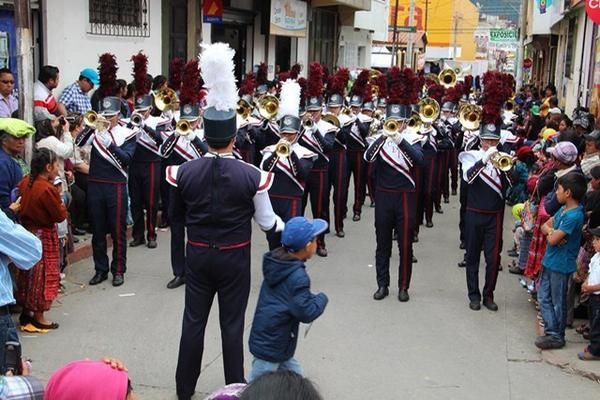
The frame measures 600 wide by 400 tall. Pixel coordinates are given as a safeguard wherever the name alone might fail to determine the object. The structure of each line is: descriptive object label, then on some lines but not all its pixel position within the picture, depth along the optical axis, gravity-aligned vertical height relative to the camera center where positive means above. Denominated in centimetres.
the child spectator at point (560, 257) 635 -159
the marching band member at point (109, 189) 796 -136
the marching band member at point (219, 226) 495 -108
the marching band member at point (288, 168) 826 -114
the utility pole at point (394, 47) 3458 +96
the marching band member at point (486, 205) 748 -134
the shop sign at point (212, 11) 1689 +114
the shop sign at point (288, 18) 2103 +135
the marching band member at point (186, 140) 874 -92
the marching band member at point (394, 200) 782 -137
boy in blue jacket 453 -141
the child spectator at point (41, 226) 641 -147
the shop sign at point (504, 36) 4251 +194
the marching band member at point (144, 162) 936 -126
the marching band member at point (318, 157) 988 -122
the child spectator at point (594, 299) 604 -183
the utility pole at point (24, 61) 812 -4
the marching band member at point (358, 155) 1176 -139
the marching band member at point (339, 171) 1088 -153
